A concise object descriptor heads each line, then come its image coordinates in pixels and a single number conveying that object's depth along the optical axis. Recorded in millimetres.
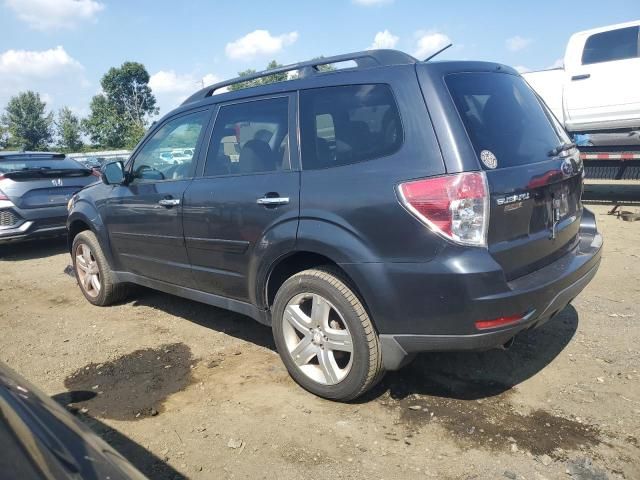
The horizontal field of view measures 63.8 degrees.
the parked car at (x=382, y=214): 2533
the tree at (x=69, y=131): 73062
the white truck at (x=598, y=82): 8070
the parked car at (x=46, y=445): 1229
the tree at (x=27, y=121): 73875
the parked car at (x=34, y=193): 7418
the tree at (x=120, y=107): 76562
